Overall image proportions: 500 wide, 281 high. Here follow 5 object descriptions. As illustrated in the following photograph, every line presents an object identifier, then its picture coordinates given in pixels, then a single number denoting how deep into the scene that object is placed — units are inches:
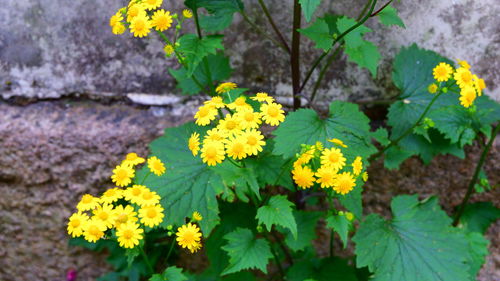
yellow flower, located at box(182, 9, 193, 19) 26.6
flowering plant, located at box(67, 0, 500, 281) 23.5
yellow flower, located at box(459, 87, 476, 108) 25.9
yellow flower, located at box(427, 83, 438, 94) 27.8
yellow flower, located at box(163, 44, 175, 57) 25.8
